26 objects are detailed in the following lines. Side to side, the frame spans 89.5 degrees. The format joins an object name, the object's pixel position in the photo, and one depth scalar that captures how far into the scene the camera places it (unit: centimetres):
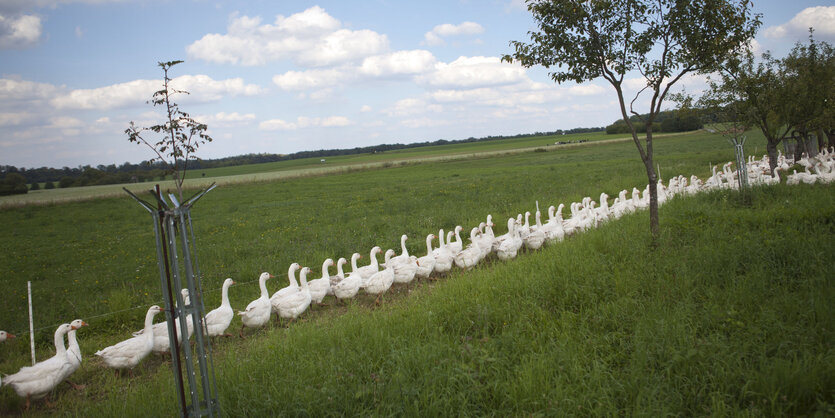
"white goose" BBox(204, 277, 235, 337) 690
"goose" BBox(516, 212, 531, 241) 1125
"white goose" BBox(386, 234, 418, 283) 883
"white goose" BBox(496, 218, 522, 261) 1016
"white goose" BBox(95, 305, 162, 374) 594
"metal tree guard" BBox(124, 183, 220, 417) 325
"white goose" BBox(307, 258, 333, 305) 825
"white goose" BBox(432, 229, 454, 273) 963
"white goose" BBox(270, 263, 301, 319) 757
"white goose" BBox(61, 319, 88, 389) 569
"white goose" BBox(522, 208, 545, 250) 1078
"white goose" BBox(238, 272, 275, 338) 719
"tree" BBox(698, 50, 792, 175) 1484
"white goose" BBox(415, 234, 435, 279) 930
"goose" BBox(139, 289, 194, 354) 648
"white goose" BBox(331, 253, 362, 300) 834
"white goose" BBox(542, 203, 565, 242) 1088
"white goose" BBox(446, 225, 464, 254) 1045
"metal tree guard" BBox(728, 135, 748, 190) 1089
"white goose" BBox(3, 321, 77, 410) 533
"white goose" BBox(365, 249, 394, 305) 831
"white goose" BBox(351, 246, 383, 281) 934
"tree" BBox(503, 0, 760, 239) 754
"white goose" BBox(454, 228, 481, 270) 971
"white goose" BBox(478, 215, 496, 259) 1030
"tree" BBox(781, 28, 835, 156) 1505
